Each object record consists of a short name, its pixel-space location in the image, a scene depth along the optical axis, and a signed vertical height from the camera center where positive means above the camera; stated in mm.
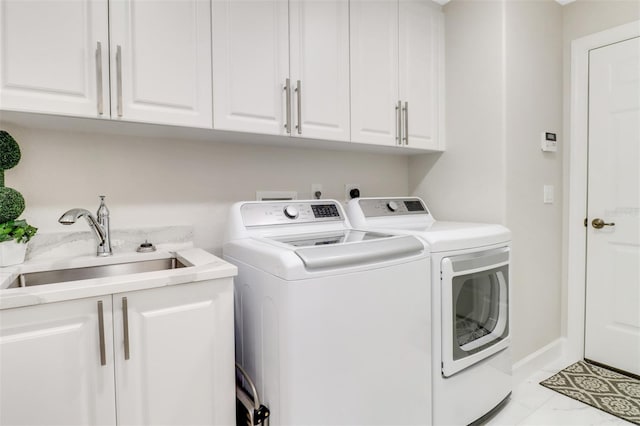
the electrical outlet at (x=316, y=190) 2123 +72
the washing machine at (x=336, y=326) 1132 -448
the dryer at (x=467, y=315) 1471 -535
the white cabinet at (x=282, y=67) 1464 +619
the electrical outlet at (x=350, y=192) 2260 +62
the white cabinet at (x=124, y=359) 932 -470
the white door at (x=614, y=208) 2086 -50
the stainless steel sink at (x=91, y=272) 1274 -278
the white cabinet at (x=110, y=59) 1107 +510
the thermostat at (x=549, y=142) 2178 +375
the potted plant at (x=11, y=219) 1221 -55
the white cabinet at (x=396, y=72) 1844 +739
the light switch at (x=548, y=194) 2211 +41
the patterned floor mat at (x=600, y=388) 1794 -1078
